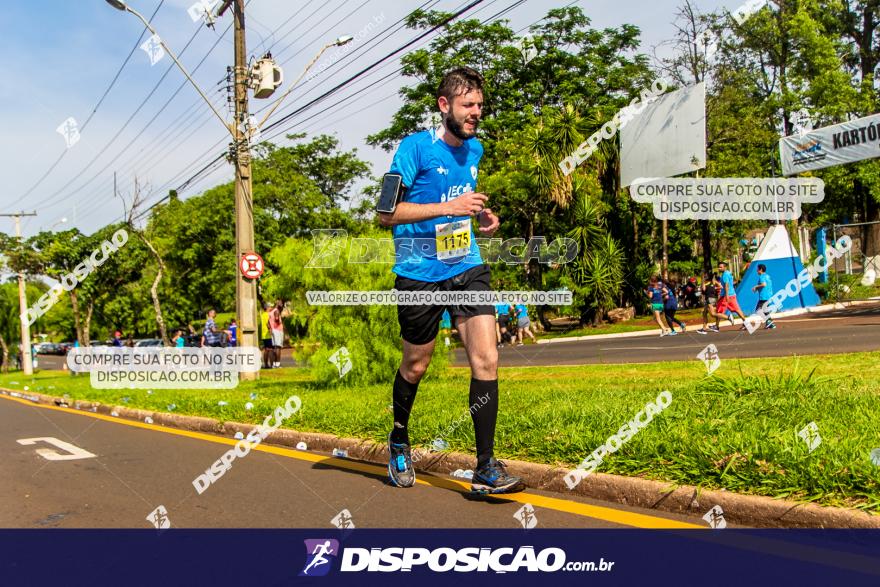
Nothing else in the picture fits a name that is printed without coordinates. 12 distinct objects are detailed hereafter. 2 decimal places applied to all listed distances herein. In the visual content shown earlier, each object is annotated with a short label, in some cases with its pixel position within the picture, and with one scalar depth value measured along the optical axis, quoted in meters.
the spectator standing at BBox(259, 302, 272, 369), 18.97
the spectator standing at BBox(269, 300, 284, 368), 18.11
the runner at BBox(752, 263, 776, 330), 18.55
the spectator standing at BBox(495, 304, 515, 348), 24.06
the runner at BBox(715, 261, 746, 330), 18.78
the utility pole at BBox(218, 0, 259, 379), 15.12
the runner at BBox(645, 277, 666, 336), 19.82
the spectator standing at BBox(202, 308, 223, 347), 22.73
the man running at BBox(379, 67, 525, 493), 4.11
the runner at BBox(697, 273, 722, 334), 19.33
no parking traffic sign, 14.80
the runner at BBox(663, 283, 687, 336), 20.05
